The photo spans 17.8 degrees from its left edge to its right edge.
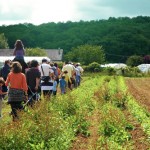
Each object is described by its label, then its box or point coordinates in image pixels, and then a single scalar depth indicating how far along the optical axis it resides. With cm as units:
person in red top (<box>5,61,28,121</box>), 1178
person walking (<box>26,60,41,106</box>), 1358
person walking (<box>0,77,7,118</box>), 1302
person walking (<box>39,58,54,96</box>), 1650
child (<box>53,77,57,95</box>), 1868
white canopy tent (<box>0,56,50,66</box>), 3240
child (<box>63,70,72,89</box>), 2242
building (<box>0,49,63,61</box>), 11902
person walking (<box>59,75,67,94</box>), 2170
